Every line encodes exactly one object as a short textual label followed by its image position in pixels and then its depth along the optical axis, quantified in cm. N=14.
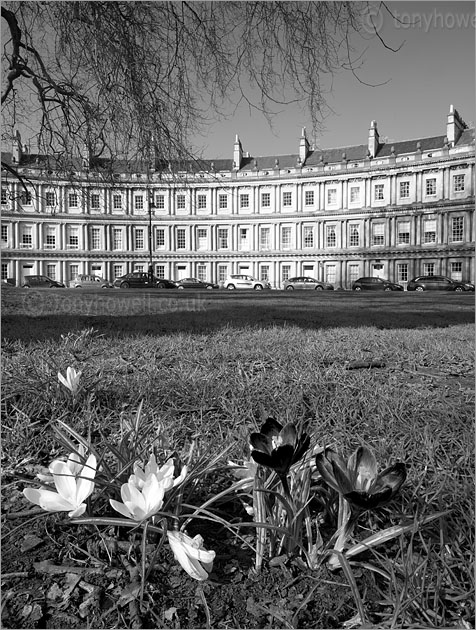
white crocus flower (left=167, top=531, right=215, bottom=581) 64
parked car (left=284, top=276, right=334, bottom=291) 3372
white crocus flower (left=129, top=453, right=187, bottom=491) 70
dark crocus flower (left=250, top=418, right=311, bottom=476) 68
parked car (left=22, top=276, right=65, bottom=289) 2935
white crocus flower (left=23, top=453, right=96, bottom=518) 71
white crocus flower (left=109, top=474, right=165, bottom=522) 67
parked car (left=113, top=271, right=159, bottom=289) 2407
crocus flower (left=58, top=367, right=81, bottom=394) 141
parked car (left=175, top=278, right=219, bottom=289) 3076
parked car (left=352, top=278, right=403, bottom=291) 3094
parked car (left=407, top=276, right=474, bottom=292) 3025
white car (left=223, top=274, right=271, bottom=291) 3080
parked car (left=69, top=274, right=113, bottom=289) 3178
